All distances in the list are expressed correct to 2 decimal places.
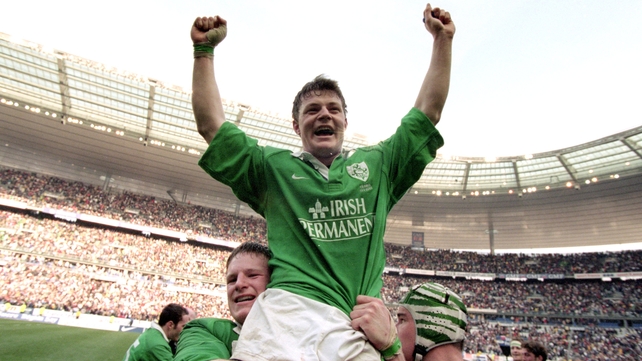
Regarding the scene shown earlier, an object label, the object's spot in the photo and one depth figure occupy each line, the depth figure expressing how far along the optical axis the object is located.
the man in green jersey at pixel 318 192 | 1.46
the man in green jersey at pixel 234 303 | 1.82
